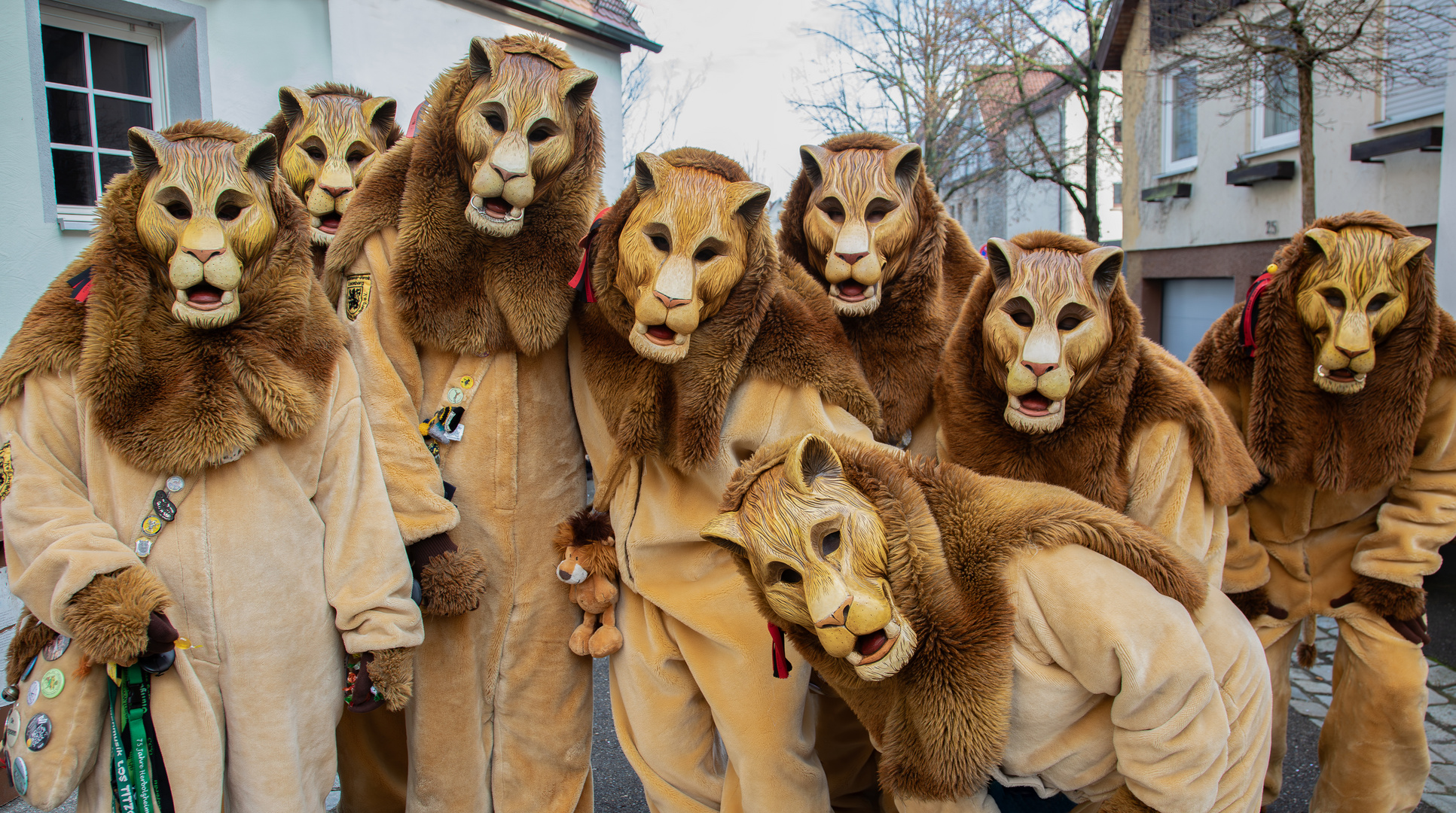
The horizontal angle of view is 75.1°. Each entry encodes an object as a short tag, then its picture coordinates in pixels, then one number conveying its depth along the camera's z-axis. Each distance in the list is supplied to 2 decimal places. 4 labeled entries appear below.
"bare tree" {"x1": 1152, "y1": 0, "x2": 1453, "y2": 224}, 6.78
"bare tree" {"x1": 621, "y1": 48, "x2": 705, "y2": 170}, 18.39
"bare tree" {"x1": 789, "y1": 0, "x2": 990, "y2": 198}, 15.97
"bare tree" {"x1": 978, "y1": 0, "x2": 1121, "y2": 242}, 13.42
